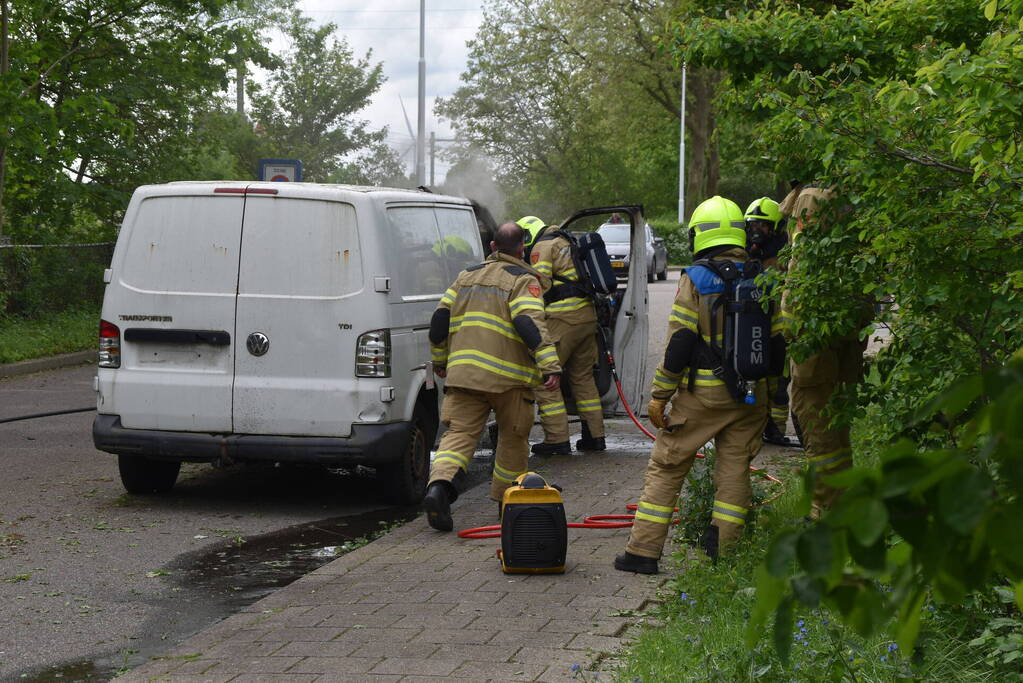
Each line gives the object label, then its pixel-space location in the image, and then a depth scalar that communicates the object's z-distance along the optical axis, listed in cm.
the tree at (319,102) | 6112
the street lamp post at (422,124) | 2866
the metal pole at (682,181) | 4769
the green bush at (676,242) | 4700
